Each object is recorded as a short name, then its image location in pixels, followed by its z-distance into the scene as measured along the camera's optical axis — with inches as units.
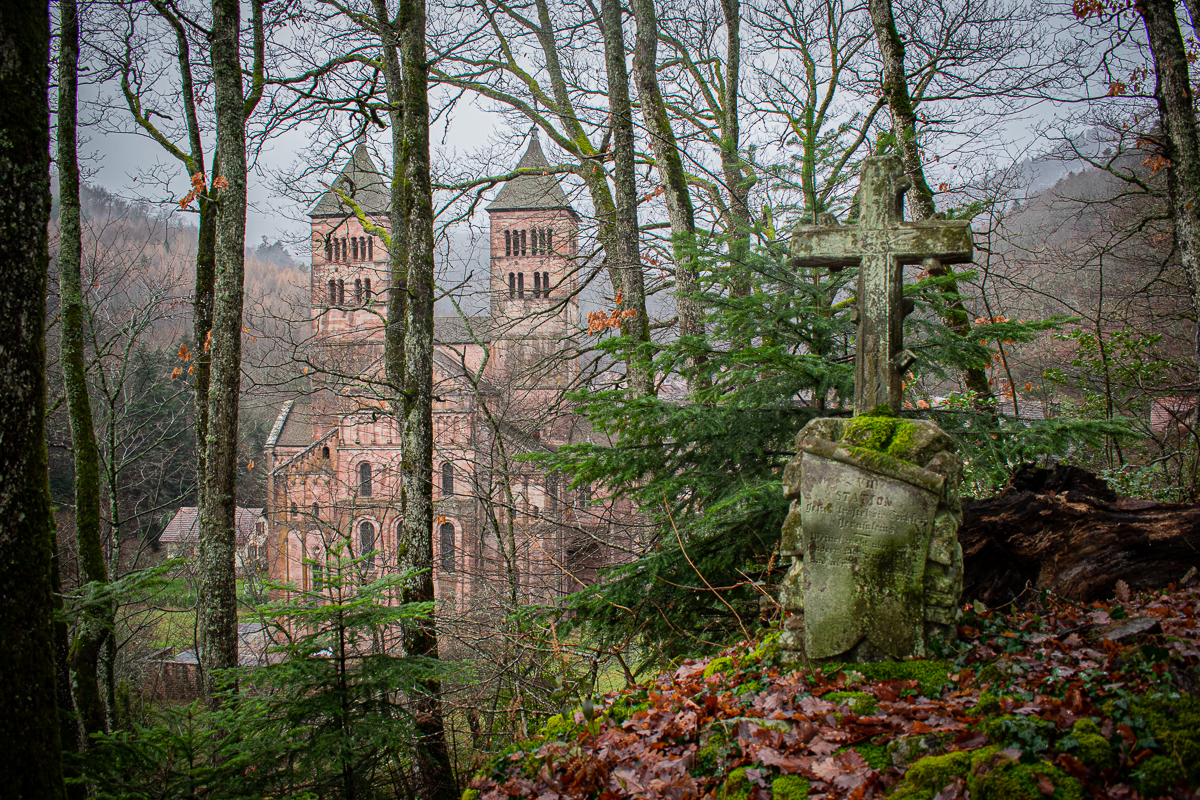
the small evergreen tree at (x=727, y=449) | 202.8
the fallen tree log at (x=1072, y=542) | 171.3
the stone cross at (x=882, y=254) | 168.6
